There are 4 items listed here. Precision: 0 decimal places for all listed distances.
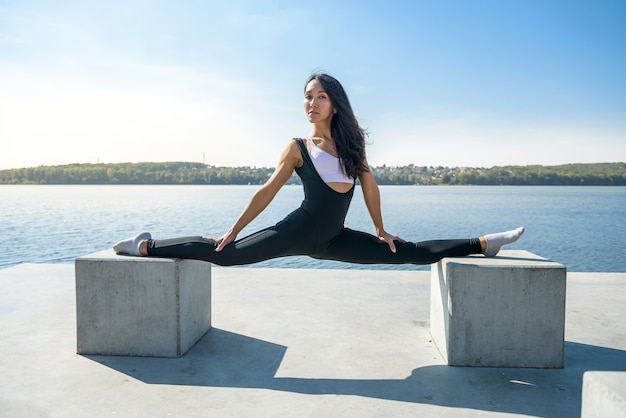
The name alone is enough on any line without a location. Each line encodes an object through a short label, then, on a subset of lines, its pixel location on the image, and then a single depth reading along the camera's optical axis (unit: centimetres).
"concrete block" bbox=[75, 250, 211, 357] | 338
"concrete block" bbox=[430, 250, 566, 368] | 324
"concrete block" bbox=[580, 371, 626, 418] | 154
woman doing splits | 340
